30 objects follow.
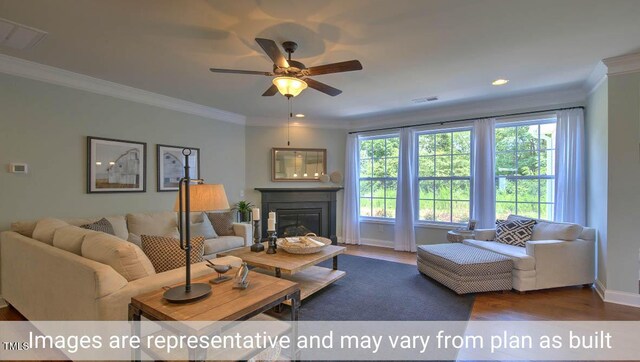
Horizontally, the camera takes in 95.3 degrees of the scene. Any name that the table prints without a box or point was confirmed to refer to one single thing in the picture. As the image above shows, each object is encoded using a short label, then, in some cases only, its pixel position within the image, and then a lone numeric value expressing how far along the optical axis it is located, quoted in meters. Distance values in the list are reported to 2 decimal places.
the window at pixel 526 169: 4.36
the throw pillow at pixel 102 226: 3.15
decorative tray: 3.18
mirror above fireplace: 5.78
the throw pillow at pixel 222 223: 4.46
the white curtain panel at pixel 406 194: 5.32
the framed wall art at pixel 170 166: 4.31
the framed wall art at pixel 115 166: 3.59
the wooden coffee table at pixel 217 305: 1.42
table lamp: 1.61
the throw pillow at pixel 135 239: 3.09
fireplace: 5.65
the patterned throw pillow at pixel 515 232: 3.84
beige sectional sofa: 1.73
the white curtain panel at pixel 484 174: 4.58
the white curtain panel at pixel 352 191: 5.96
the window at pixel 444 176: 5.01
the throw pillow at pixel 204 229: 4.04
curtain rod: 4.17
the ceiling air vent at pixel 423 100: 4.42
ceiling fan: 2.19
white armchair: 3.30
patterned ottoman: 3.23
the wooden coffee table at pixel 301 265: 2.85
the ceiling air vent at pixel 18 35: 2.31
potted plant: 5.25
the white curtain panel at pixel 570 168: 3.94
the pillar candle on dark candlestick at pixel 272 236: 3.27
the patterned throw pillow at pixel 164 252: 2.16
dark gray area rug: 2.77
